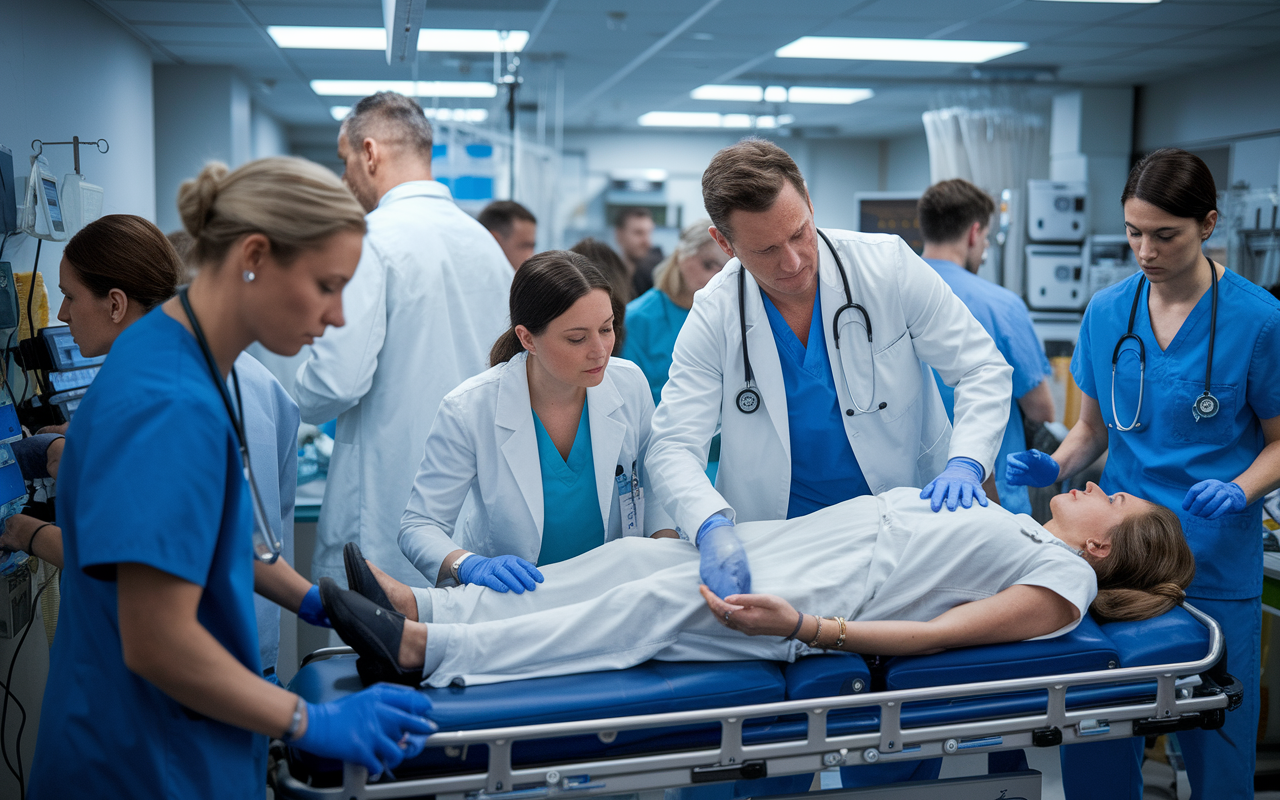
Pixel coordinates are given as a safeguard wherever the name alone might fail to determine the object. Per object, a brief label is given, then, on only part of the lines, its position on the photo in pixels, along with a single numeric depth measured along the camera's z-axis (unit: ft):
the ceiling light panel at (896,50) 16.88
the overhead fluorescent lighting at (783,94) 22.48
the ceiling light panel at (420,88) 20.73
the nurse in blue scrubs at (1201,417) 5.86
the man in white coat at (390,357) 7.02
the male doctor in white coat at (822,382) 5.85
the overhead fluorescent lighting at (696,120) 27.91
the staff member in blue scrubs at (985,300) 8.52
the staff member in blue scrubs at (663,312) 10.75
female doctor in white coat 5.73
